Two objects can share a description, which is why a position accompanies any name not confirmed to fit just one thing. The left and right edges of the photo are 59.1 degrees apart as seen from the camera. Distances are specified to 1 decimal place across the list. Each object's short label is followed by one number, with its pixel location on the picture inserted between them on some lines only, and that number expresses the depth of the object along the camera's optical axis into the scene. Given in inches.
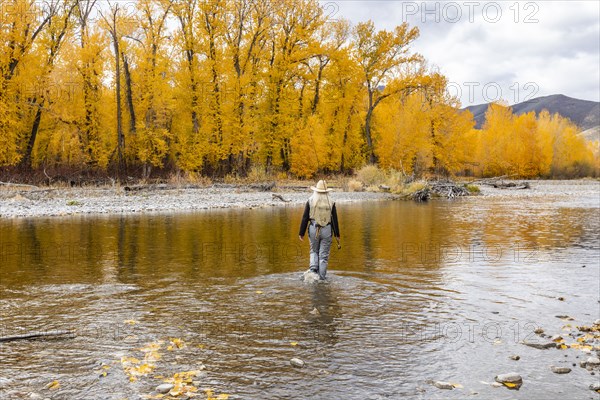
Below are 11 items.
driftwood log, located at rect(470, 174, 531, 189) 1969.7
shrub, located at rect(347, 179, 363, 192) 1590.8
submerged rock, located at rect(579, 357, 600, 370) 233.6
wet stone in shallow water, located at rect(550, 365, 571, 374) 227.8
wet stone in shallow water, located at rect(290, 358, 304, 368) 235.1
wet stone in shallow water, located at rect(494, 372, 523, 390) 214.7
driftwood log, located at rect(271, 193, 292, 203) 1253.2
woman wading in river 412.8
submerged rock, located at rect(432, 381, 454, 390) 212.7
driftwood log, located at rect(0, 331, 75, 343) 263.6
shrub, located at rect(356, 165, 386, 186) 1622.8
